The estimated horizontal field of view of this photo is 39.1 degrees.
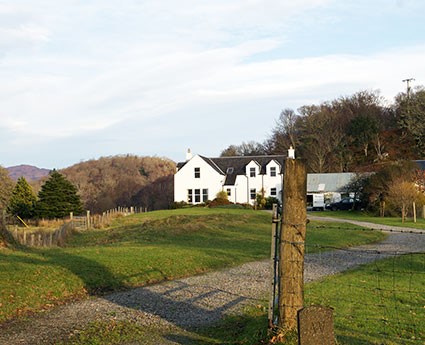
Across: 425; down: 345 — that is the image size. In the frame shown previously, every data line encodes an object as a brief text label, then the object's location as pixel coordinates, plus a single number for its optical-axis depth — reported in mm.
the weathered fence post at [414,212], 43769
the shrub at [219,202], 66250
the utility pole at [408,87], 89450
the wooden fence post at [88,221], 40659
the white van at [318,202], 67750
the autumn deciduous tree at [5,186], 53875
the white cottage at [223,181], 72562
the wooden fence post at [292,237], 8734
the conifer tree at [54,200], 61500
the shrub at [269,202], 66925
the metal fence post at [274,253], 9109
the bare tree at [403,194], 45644
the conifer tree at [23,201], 63094
